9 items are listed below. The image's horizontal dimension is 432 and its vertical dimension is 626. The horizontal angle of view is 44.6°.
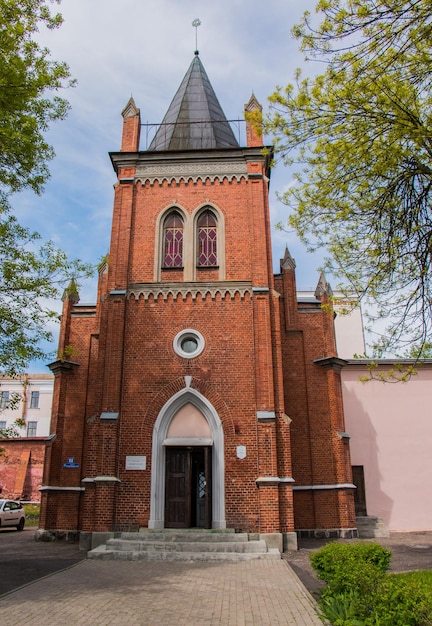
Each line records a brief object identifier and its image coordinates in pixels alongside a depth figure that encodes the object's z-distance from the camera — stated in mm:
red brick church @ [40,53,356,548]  14617
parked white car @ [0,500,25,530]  21797
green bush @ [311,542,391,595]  6749
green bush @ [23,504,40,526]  26672
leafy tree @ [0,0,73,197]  9617
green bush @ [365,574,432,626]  5418
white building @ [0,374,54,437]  46875
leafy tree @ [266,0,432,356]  7199
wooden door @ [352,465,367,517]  20859
